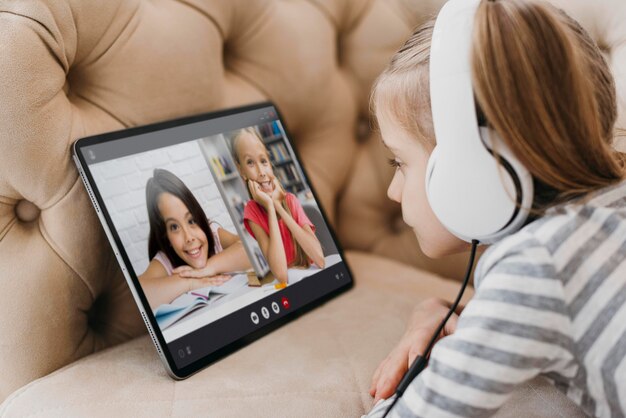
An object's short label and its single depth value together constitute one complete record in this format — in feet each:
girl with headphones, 1.52
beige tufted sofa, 1.91
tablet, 2.05
